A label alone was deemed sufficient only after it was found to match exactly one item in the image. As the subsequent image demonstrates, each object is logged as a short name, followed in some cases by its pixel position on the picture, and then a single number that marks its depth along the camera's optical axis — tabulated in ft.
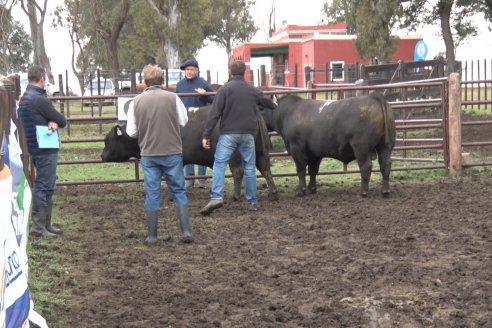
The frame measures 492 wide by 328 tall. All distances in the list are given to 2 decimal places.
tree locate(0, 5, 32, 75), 207.51
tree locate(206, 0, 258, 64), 215.31
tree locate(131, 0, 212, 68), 130.52
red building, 149.59
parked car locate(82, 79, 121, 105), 112.03
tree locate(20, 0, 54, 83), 120.16
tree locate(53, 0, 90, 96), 163.84
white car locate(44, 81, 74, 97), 107.00
